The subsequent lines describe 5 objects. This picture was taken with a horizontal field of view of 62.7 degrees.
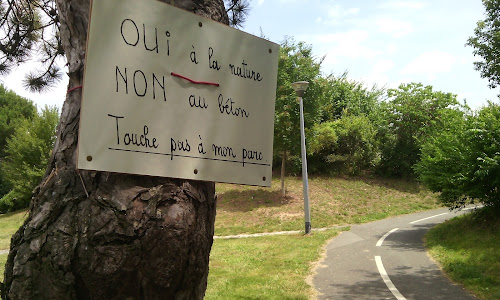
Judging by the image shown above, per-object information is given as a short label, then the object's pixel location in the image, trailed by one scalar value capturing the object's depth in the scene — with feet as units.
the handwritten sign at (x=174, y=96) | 6.02
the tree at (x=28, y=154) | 101.71
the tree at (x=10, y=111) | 147.08
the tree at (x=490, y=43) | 44.52
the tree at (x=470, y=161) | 35.81
